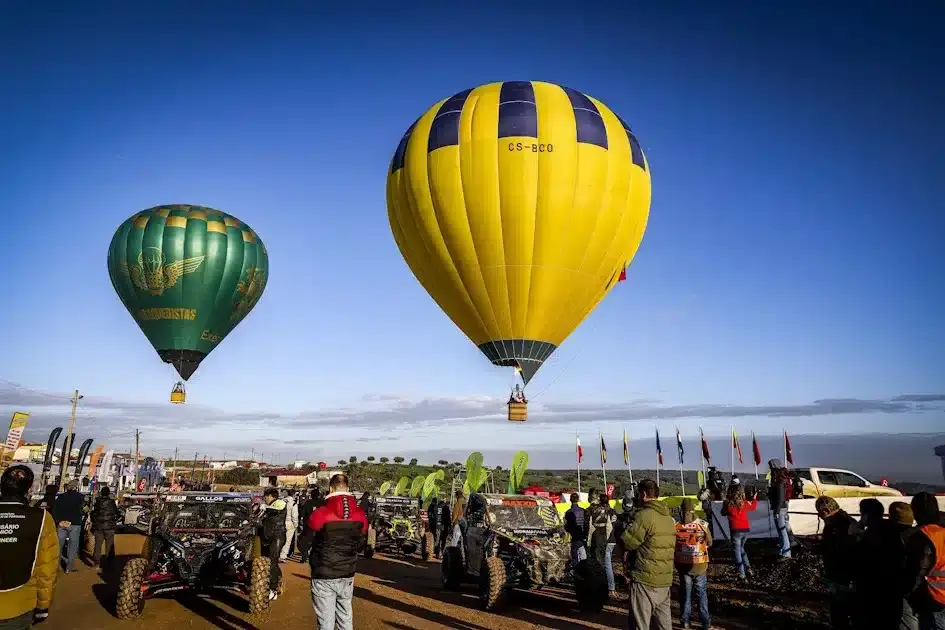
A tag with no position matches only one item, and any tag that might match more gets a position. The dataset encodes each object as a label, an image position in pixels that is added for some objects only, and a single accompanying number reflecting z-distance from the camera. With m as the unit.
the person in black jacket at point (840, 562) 6.09
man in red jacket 6.89
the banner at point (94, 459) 41.03
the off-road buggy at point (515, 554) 10.14
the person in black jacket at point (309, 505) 15.80
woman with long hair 11.77
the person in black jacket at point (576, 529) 11.98
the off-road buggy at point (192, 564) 9.41
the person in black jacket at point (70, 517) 13.13
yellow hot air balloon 17.39
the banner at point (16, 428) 30.98
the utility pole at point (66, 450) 27.91
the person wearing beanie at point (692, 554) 8.17
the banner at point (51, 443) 28.95
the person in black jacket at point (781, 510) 12.98
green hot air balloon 26.38
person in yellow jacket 4.70
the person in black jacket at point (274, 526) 12.57
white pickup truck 18.36
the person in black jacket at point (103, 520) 14.96
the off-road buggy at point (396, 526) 18.61
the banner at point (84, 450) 32.42
